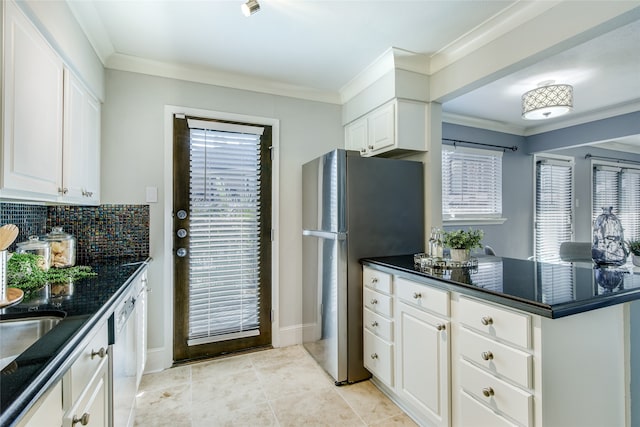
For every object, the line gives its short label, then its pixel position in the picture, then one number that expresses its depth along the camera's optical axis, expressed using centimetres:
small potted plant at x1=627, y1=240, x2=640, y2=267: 218
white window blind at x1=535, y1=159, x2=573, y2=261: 446
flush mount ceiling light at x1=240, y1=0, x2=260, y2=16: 168
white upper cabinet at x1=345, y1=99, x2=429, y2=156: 249
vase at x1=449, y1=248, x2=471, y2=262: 190
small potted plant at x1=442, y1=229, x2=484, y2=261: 190
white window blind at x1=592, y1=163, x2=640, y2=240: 502
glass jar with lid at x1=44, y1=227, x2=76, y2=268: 189
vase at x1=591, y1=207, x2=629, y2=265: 183
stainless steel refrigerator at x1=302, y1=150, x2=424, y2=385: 224
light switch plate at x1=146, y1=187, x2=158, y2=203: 247
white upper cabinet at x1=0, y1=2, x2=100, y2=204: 119
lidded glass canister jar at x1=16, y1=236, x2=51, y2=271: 164
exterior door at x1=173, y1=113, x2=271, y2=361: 258
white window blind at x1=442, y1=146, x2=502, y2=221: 379
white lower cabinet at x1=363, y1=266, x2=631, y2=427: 119
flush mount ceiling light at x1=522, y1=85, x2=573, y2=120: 272
